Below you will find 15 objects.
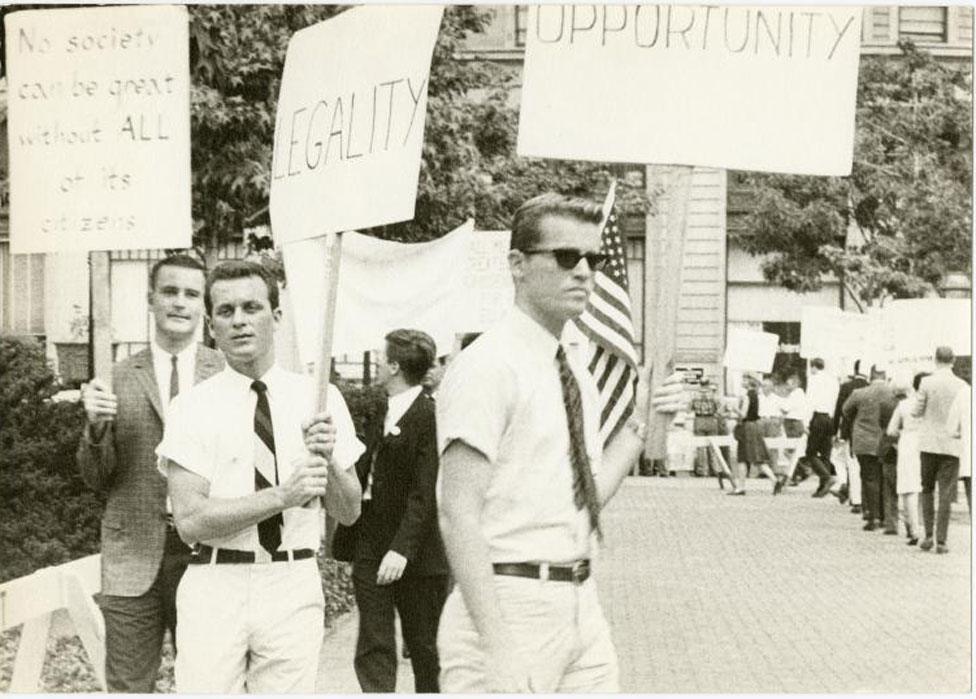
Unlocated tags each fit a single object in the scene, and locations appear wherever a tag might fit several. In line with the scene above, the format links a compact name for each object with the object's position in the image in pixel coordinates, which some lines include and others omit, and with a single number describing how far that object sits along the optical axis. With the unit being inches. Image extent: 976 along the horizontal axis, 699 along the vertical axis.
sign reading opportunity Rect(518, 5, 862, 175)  225.9
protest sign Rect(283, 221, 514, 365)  526.6
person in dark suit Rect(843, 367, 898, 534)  780.6
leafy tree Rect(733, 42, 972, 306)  987.9
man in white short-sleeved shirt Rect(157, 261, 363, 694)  207.0
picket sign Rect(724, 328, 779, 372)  1108.5
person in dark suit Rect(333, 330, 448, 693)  301.1
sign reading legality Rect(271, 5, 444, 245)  232.1
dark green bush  379.2
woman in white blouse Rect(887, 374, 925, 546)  733.9
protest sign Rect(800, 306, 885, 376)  975.0
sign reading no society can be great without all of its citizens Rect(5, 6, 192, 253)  262.7
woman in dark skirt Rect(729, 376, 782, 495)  1107.3
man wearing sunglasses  169.9
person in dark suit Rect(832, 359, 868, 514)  883.4
